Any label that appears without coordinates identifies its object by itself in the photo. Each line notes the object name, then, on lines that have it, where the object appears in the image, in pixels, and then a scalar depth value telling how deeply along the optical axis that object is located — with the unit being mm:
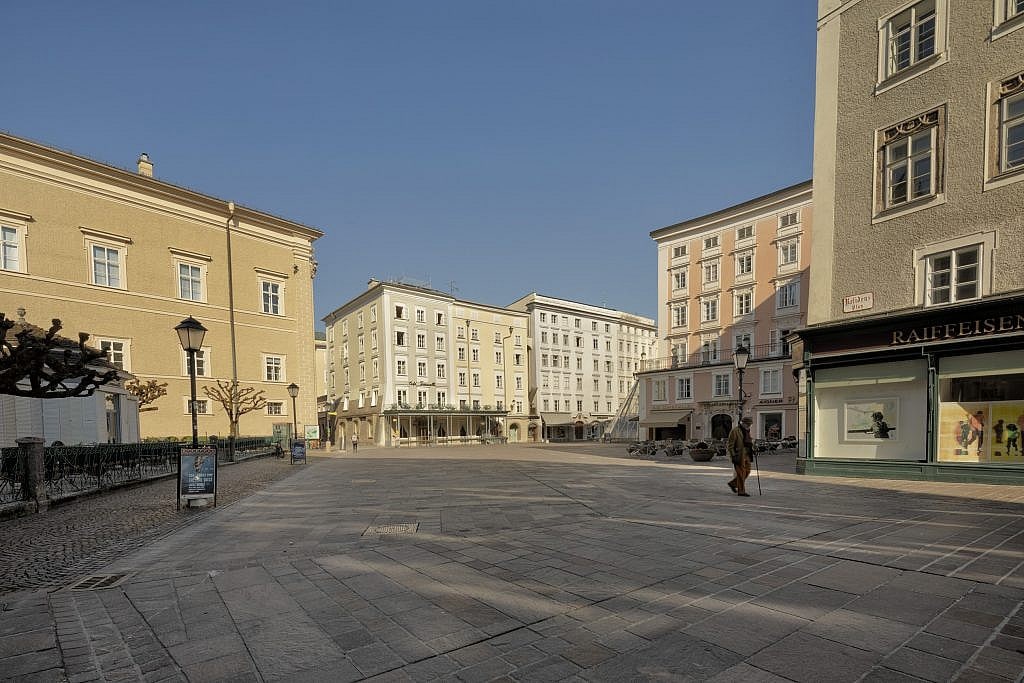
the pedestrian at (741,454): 10898
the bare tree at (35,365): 6812
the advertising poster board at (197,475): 10250
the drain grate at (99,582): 5172
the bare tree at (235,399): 30259
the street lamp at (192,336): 11180
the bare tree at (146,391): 27988
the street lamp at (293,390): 28297
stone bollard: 9688
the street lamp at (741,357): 16344
